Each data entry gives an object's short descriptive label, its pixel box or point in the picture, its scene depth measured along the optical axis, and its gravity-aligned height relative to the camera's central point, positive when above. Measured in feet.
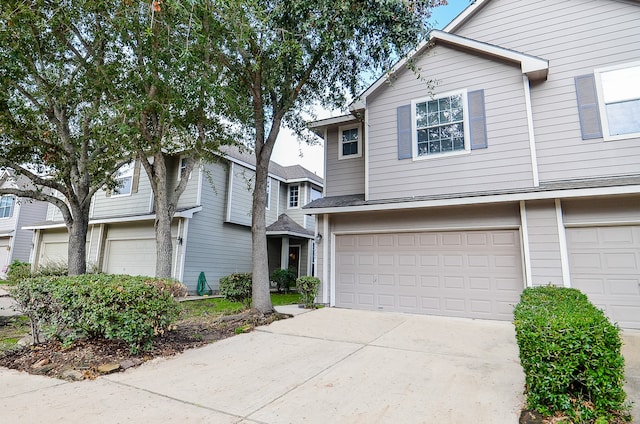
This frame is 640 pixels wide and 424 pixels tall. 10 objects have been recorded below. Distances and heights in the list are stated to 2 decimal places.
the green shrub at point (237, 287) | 27.43 -1.94
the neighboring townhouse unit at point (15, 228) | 64.64 +6.16
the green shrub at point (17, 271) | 49.73 -1.52
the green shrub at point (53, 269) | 45.25 -1.12
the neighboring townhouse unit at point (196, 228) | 43.96 +4.86
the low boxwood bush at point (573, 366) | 9.20 -2.70
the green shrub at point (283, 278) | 46.42 -1.92
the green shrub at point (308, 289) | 29.50 -2.13
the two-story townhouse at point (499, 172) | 22.61 +6.98
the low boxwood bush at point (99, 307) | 15.05 -2.08
